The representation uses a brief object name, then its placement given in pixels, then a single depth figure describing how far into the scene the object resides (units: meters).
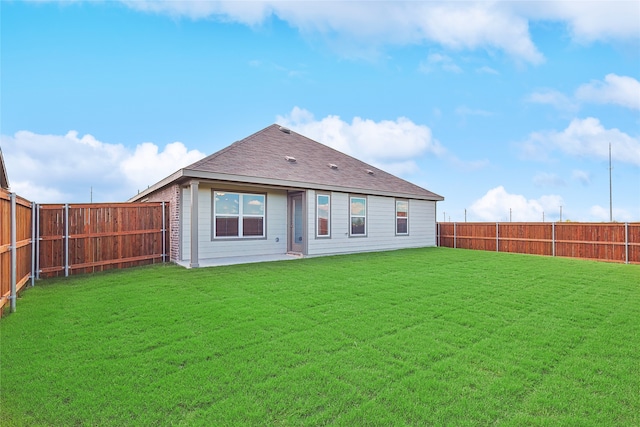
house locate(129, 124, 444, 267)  10.10
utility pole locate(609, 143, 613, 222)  21.54
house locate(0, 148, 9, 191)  13.17
